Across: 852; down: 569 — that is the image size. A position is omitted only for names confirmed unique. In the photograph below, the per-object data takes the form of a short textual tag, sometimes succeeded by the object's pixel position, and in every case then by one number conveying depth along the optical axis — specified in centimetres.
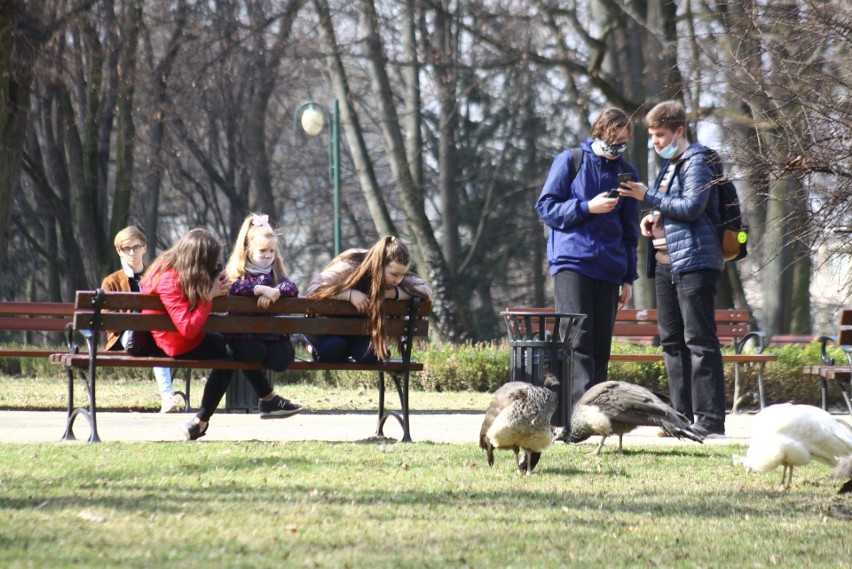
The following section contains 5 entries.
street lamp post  4103
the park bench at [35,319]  2777
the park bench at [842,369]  2142
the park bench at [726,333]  2466
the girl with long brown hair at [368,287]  1691
